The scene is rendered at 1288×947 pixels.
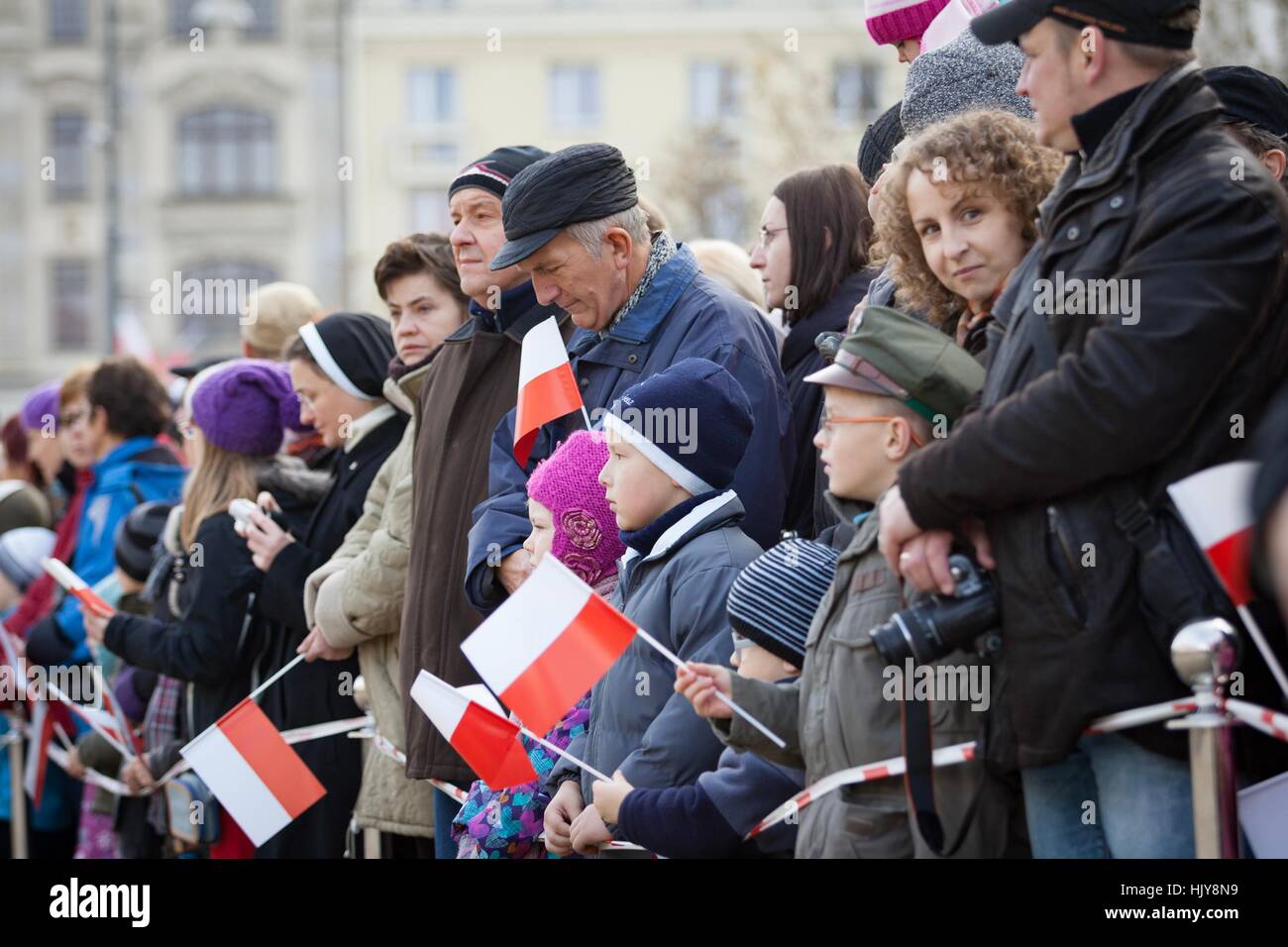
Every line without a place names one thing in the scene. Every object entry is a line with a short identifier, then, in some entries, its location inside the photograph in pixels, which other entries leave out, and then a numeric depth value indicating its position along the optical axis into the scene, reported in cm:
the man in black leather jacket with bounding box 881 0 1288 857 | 684
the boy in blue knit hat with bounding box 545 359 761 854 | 883
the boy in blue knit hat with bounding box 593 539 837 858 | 828
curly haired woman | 809
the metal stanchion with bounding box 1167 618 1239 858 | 654
